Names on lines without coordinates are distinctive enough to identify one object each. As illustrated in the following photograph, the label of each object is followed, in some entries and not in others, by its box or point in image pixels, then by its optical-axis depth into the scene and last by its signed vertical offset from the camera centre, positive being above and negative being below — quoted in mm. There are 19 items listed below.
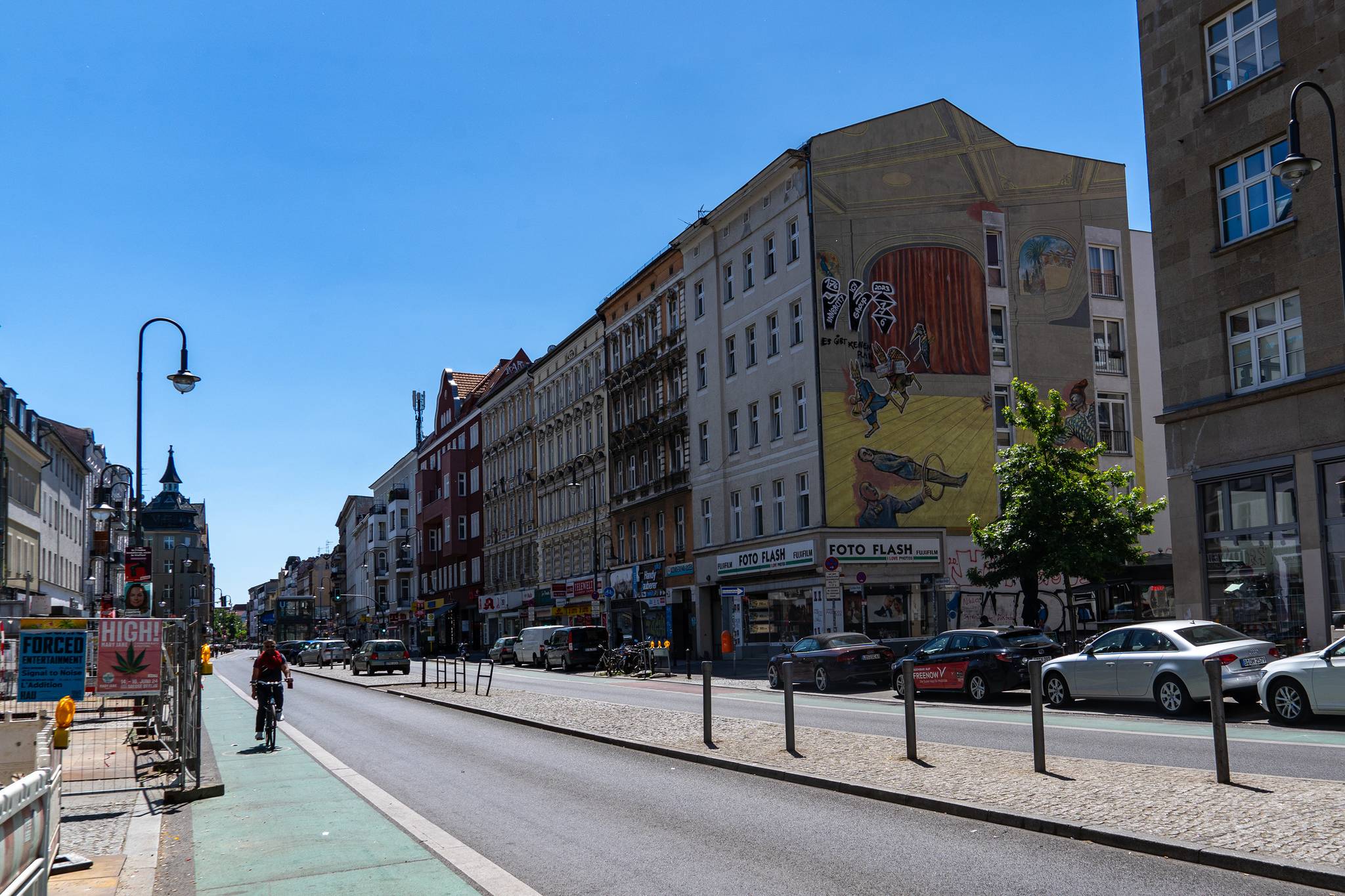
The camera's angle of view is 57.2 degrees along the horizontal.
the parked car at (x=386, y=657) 48250 -2155
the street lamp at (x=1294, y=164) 16797 +5637
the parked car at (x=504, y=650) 58375 -2412
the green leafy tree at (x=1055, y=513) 28266 +1629
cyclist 19516 -1084
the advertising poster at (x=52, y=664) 14297 -609
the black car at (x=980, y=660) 23141 -1391
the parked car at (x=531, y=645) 52812 -2051
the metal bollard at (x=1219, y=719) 10414 -1157
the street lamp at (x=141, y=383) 25531 +4629
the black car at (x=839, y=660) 28328 -1613
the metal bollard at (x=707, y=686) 15988 -1201
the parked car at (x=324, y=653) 65750 -2677
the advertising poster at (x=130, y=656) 16016 -627
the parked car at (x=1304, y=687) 15273 -1367
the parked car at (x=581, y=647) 48094 -1912
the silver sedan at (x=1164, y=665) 17703 -1247
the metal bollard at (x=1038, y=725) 11867 -1345
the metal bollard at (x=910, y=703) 13406 -1245
